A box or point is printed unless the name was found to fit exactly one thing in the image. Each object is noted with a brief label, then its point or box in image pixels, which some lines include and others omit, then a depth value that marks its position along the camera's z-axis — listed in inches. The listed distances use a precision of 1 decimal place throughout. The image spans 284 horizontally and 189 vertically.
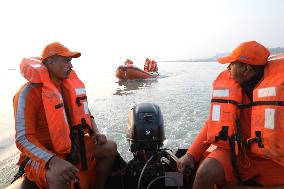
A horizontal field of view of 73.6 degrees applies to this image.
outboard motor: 78.9
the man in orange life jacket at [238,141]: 59.0
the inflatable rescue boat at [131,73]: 528.2
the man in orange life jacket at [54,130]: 58.2
